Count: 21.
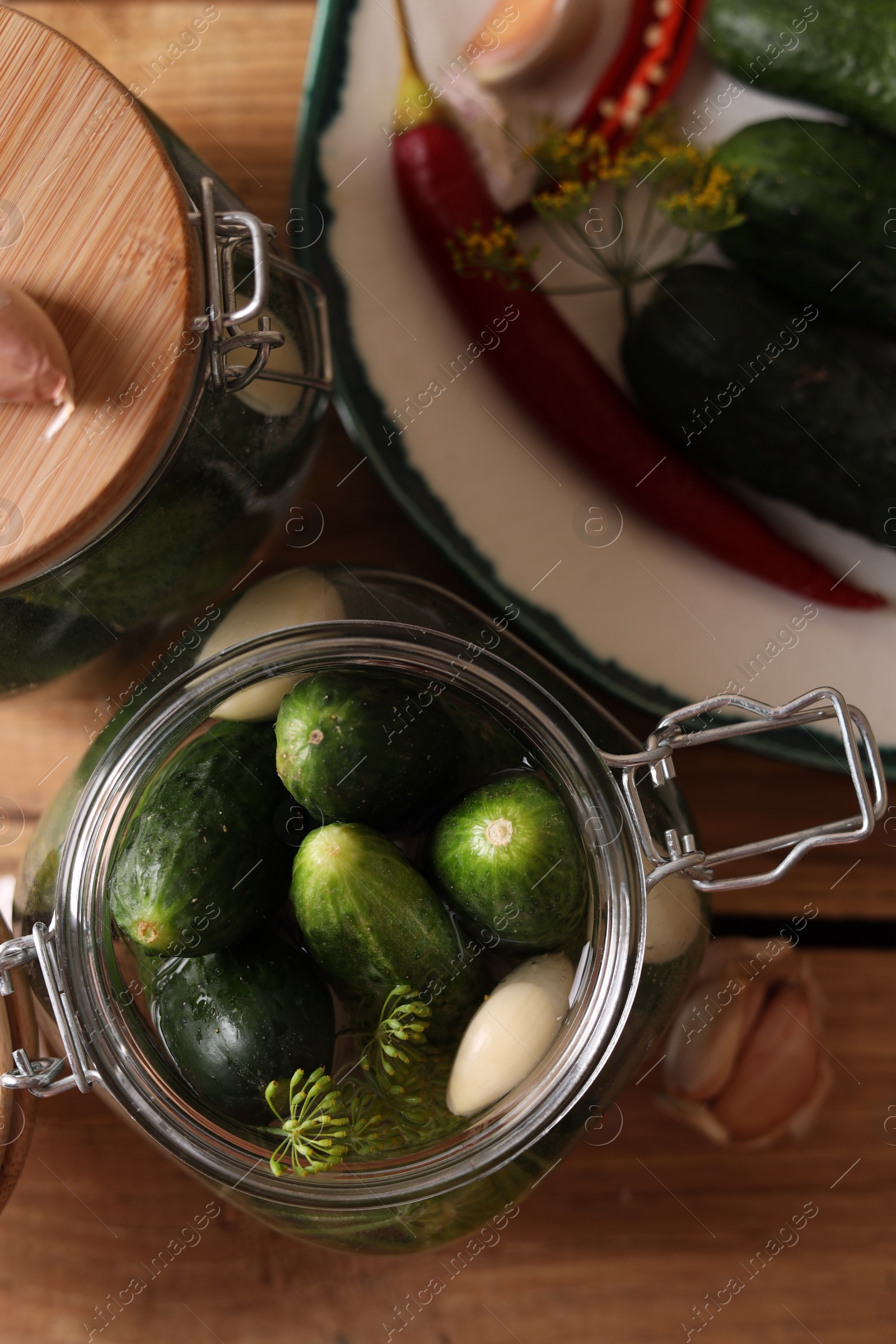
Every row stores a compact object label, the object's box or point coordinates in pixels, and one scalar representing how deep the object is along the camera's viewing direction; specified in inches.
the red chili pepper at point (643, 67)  19.3
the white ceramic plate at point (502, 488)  18.6
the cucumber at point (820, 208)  18.6
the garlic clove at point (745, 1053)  18.5
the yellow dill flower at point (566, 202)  18.5
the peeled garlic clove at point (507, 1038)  15.9
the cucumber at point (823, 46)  18.8
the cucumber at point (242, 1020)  15.8
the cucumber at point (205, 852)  15.8
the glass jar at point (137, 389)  15.6
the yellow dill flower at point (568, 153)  18.7
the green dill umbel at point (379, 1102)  15.6
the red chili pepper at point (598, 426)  19.0
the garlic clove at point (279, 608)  17.0
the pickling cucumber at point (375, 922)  15.7
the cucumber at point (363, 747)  15.9
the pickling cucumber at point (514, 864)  15.7
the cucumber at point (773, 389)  18.7
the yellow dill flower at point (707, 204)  18.5
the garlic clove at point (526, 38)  18.8
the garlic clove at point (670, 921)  16.7
